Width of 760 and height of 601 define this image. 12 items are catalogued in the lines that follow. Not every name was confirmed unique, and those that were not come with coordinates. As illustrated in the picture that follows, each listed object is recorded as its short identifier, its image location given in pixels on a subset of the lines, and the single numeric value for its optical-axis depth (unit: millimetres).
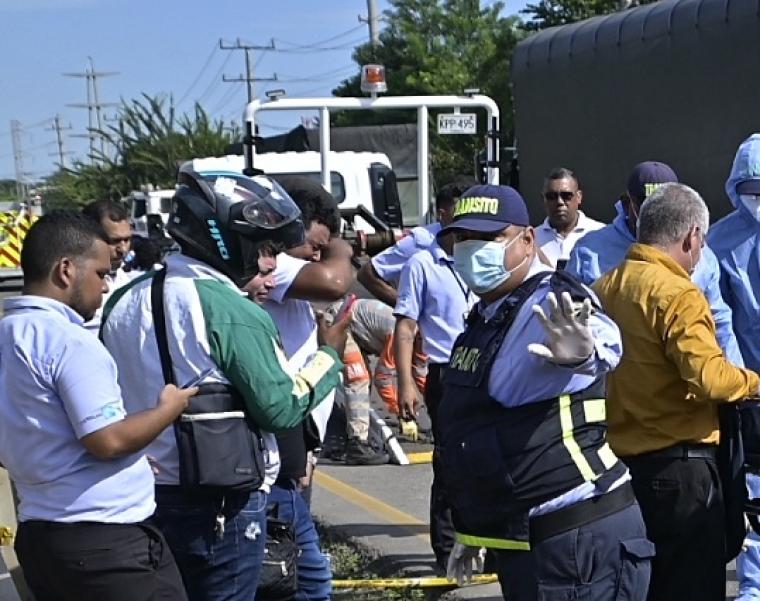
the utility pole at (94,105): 184250
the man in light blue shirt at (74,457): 6250
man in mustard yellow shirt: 7875
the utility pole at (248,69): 144250
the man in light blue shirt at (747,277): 9969
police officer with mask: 6328
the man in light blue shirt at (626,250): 9539
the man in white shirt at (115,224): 13344
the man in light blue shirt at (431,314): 12062
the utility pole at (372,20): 95875
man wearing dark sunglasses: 14164
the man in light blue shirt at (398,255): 12648
